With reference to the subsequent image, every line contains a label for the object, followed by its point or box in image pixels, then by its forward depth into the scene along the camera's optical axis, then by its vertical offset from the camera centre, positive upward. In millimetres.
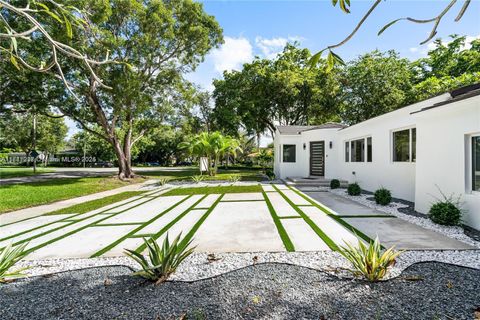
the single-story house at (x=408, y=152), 5246 +432
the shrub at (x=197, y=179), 15648 -1161
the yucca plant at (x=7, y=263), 3156 -1443
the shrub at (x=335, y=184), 11969 -1086
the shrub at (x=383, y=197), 7582 -1114
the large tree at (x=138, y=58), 14320 +7144
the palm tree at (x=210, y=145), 16609 +1235
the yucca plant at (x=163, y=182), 15094 -1390
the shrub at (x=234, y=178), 15914 -1121
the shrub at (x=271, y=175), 16516 -906
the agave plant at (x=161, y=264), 3080 -1407
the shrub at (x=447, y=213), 5234 -1130
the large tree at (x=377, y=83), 21094 +7596
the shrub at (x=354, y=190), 9625 -1115
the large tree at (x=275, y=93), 23969 +7494
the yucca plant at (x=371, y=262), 2977 -1323
